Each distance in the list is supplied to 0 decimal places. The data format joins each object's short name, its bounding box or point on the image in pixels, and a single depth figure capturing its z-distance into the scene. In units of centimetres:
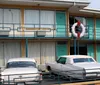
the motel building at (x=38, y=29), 2197
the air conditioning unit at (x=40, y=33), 2148
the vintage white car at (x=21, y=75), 1251
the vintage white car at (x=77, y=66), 1403
